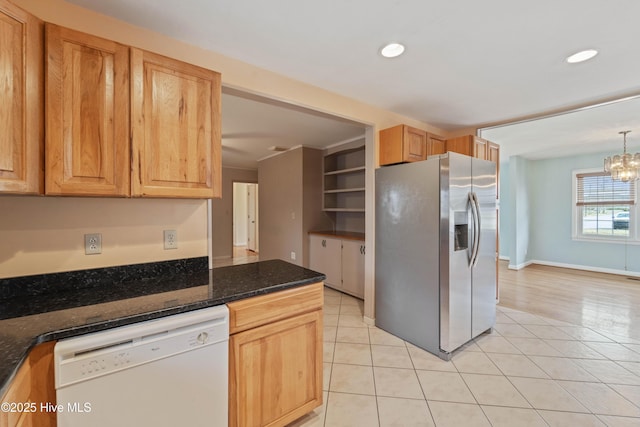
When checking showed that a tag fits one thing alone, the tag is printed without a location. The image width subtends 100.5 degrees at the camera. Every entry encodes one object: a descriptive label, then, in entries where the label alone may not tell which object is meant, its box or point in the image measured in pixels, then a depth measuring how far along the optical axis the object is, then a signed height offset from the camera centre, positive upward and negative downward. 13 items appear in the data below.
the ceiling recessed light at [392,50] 1.83 +1.16
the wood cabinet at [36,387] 0.87 -0.61
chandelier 4.01 +0.72
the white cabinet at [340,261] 3.77 -0.75
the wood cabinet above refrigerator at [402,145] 2.77 +0.73
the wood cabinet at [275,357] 1.38 -0.81
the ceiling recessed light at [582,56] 1.88 +1.14
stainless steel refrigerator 2.31 -0.36
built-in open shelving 4.46 +0.59
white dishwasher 1.01 -0.68
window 5.02 +0.11
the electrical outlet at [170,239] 1.79 -0.18
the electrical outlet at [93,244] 1.54 -0.18
